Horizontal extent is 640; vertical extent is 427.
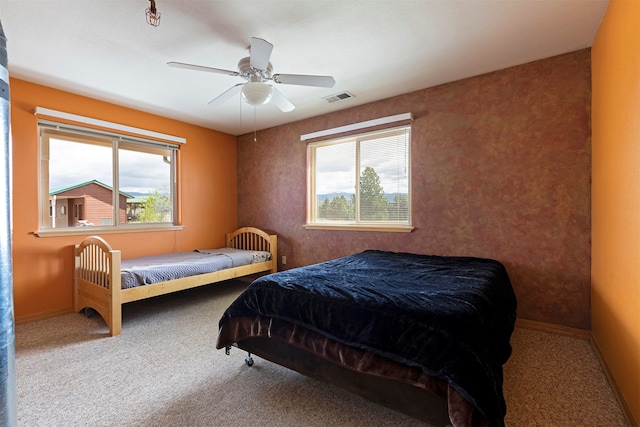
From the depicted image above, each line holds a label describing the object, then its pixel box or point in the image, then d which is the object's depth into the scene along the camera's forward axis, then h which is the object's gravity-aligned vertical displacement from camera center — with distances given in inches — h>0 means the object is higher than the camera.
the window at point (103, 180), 125.7 +15.8
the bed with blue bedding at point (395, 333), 49.2 -24.6
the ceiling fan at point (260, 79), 82.9 +39.7
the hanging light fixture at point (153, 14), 70.5 +49.9
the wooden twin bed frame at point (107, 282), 103.6 -28.2
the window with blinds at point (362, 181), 134.4 +15.4
